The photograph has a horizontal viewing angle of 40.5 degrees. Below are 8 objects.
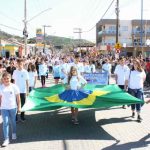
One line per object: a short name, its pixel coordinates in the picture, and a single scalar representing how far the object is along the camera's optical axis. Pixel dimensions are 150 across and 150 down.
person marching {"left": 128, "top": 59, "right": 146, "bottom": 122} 6.05
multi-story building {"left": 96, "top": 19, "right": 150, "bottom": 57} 49.16
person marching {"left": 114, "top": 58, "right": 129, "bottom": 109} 7.20
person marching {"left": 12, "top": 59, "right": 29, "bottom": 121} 5.87
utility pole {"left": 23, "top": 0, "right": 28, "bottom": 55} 22.52
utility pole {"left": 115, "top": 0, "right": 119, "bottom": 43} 19.37
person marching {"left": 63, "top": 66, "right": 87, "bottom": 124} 5.81
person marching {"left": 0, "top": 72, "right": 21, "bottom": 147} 4.56
